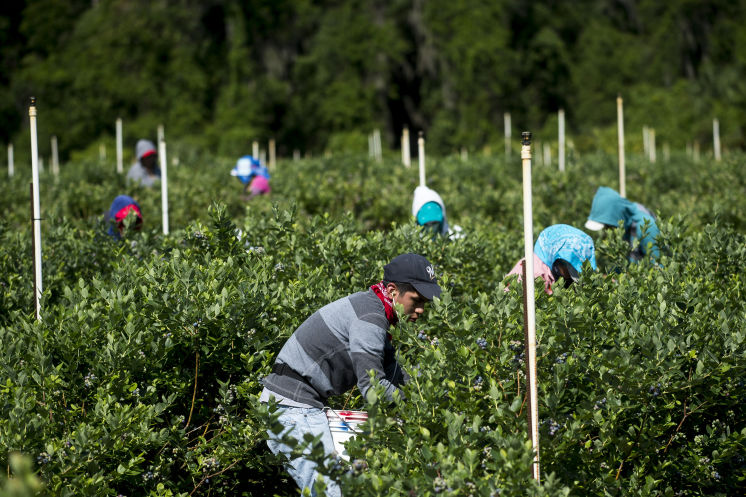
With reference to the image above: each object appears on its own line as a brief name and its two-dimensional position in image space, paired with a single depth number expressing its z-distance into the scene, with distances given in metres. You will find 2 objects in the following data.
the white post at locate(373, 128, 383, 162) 47.27
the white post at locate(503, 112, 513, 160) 43.42
